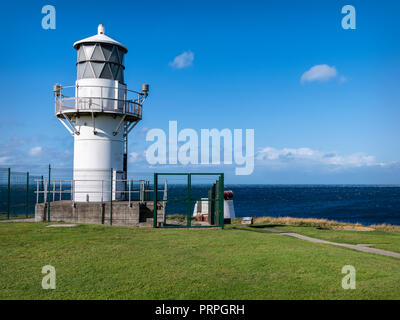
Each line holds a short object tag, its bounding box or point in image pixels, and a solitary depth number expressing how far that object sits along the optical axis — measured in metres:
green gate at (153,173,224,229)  17.78
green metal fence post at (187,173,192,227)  17.59
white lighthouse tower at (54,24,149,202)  20.12
